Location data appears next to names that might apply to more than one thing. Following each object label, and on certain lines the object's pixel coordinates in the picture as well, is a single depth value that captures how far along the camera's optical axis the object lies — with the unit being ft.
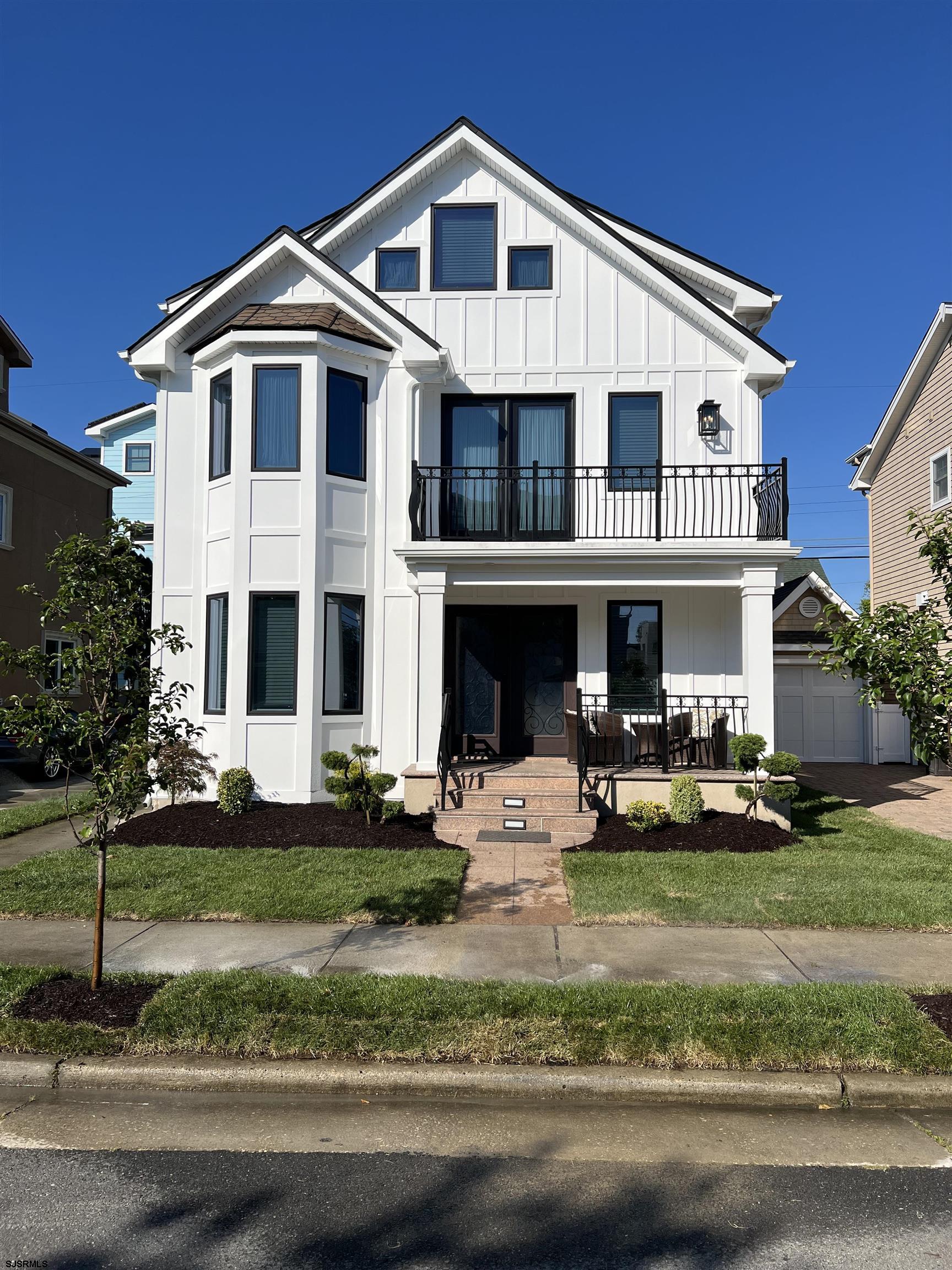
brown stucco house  61.21
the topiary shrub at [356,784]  35.19
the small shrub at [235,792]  35.47
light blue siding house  89.51
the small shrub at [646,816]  33.24
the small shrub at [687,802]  34.22
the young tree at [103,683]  17.81
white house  37.88
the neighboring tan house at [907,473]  59.57
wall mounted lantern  40.78
